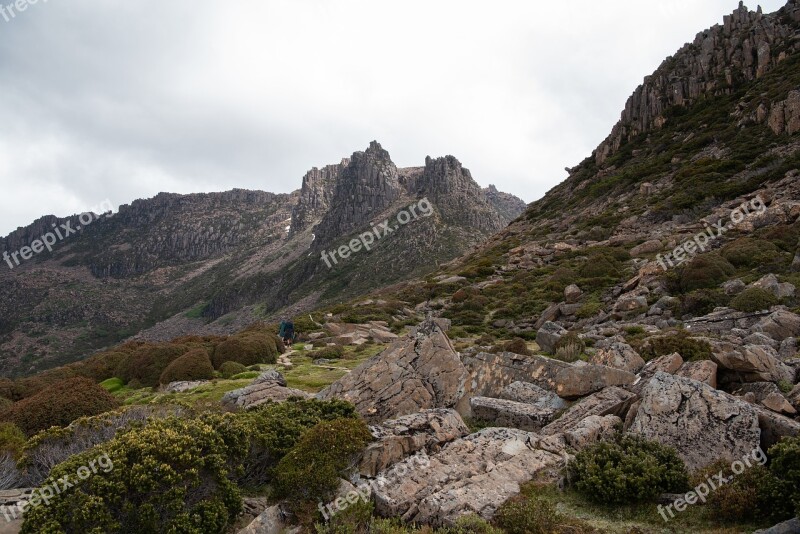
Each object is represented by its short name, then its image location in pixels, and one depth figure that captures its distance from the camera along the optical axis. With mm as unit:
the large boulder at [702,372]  9789
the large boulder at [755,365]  9453
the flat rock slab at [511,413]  10281
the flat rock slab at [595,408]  9602
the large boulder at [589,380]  10797
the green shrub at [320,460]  7754
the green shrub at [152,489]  6188
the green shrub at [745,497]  6062
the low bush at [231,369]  18367
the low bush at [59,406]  11273
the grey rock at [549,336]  17844
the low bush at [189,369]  17734
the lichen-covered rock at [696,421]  7496
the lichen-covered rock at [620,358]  11774
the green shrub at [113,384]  18234
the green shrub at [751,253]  22484
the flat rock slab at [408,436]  8797
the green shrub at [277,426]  8805
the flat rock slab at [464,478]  7176
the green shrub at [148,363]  18859
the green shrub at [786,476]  5797
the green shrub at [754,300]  15867
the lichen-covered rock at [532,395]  11047
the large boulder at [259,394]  12398
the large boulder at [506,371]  12031
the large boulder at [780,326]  13231
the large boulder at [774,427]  7184
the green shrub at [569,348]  15852
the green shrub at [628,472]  6918
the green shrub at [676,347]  11438
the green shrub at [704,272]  21375
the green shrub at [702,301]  18234
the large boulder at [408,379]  11310
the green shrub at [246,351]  20750
